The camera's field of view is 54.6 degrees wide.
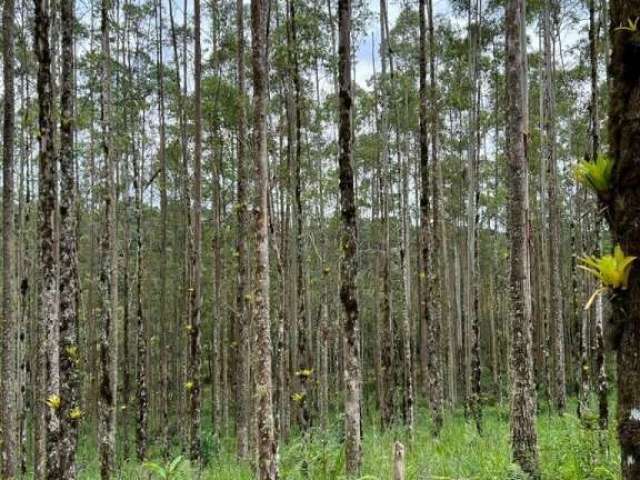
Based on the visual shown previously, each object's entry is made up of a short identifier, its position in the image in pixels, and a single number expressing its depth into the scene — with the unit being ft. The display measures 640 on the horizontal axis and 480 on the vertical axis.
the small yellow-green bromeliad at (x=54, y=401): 23.62
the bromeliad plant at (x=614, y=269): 7.52
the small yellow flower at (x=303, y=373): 31.18
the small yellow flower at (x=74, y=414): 25.94
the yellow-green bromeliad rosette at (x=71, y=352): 25.02
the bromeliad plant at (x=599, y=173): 8.05
